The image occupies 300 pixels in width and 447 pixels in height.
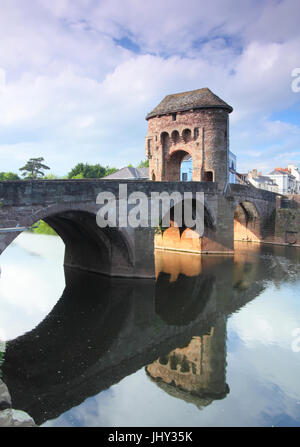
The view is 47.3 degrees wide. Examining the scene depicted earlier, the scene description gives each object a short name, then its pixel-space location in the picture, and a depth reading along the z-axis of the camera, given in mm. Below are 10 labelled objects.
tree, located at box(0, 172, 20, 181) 68675
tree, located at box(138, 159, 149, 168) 66056
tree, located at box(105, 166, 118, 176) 62469
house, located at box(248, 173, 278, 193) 65562
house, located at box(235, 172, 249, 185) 51809
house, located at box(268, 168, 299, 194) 72562
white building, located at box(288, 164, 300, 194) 80506
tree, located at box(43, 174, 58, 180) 68625
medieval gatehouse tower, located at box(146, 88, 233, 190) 21156
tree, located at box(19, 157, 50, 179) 67938
